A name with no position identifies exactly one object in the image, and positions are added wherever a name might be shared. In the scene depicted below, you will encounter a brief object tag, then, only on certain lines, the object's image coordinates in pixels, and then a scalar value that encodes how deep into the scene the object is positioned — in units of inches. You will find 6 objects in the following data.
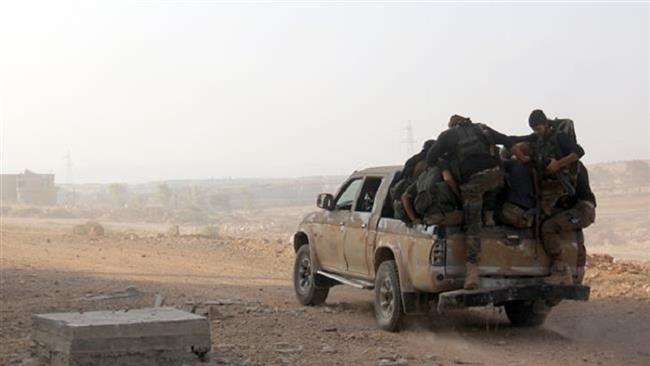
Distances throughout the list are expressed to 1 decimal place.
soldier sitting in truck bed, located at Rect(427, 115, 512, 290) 377.4
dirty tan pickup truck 377.1
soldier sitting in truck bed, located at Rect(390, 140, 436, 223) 404.5
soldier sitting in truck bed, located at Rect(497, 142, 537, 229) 386.0
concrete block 298.7
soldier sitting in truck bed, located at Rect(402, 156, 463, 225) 379.9
